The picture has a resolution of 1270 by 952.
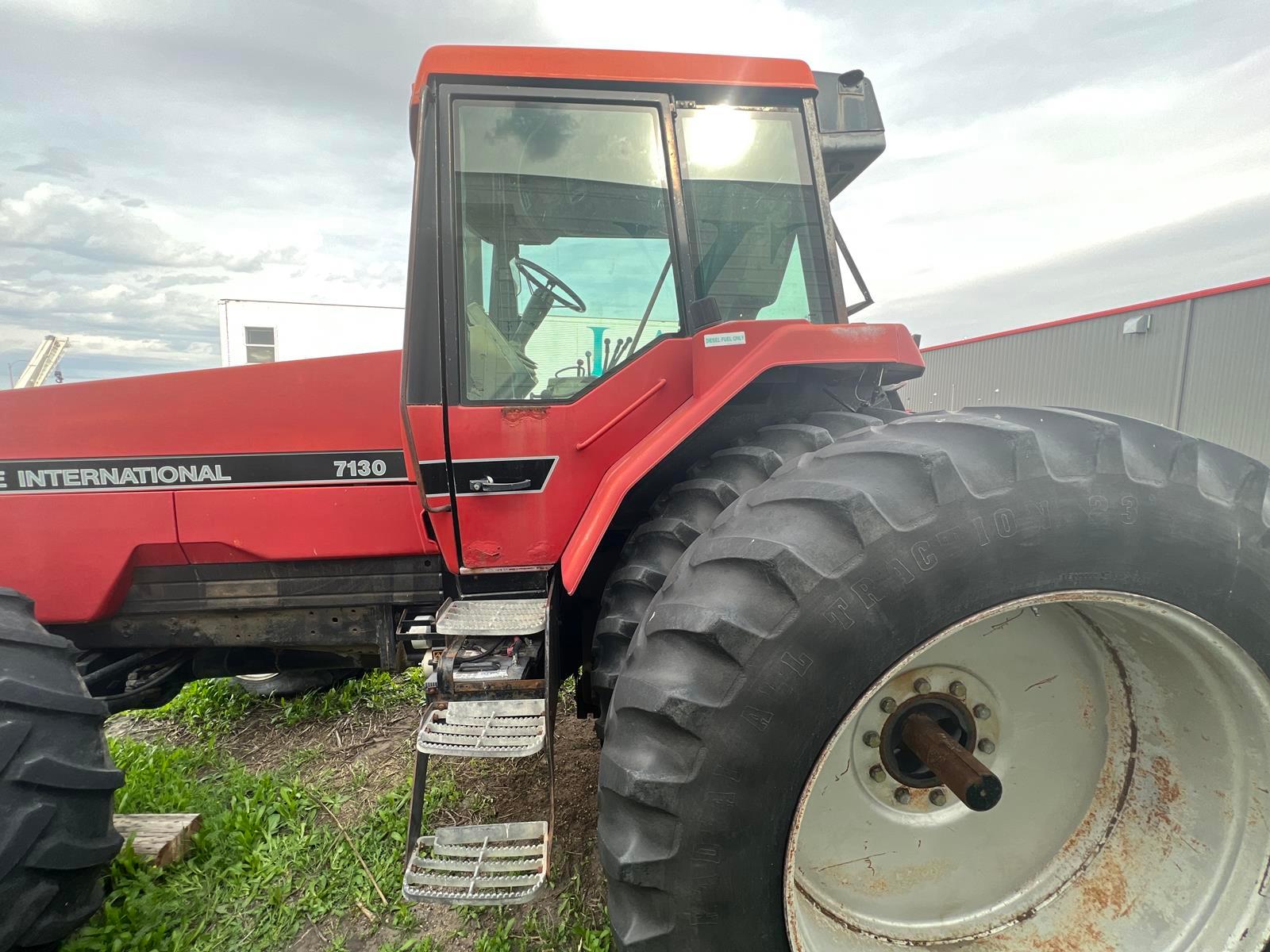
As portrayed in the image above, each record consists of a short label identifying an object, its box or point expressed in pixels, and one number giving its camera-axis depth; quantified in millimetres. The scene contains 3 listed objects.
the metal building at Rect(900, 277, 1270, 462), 9508
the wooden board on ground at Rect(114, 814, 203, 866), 1897
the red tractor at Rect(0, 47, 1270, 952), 1030
